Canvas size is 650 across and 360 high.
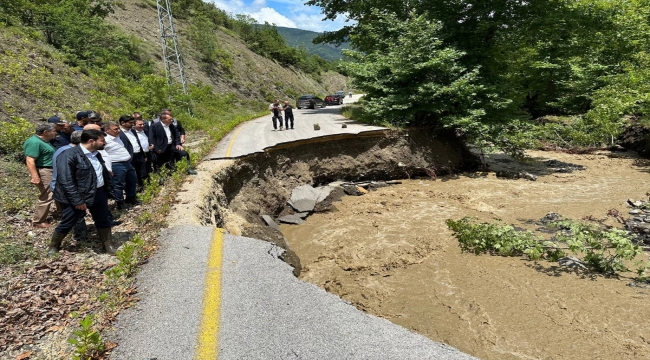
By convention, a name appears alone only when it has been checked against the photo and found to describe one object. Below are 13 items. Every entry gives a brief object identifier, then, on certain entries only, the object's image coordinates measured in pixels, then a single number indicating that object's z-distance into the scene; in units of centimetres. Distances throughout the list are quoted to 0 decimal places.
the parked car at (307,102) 2998
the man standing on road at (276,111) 1526
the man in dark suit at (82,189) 443
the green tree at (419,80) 1362
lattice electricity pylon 1998
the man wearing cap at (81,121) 658
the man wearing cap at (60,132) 606
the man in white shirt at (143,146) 739
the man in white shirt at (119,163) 629
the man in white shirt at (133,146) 672
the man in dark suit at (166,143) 785
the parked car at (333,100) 3422
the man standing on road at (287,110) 1513
